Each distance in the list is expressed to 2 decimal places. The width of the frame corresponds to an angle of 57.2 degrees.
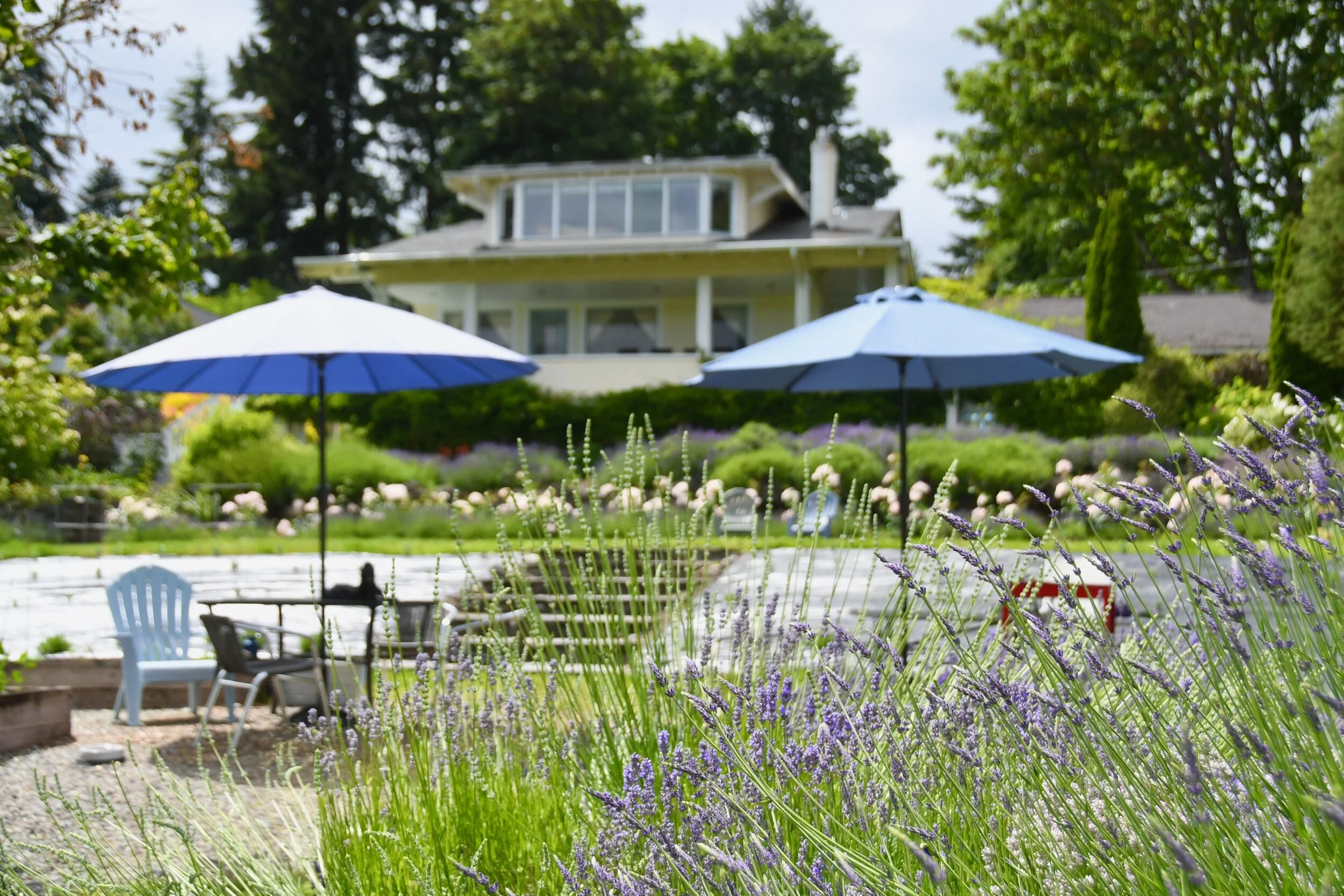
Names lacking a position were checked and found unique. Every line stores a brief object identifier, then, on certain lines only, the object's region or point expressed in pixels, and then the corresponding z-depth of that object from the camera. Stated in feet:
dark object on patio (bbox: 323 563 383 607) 21.71
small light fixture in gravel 17.70
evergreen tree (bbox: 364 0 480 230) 123.75
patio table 20.43
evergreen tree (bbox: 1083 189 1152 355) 66.33
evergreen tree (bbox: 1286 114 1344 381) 59.57
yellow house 77.66
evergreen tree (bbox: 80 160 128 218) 138.31
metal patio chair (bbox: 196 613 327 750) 20.02
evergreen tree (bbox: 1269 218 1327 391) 61.82
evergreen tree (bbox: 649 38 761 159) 129.08
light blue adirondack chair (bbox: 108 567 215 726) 23.09
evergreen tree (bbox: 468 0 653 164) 114.21
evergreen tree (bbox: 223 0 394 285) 120.16
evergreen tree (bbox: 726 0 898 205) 131.64
